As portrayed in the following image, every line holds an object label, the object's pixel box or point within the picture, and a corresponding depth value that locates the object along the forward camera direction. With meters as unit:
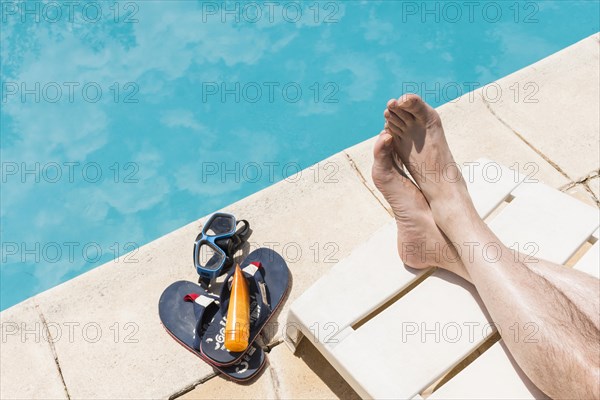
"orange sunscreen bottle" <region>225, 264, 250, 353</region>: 1.84
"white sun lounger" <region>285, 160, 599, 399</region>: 1.59
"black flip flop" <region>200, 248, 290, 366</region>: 1.91
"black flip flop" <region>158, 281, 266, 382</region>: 1.92
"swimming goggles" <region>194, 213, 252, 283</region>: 2.11
